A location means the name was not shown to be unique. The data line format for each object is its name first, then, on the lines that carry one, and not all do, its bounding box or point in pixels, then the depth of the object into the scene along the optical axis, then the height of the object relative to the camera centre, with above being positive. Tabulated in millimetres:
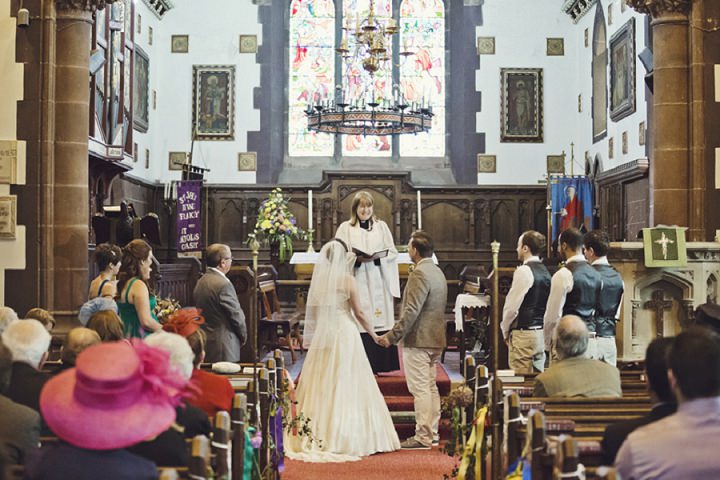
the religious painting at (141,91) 15430 +2470
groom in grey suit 6855 -644
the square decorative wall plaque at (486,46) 17281 +3526
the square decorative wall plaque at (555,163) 16953 +1404
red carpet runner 6191 -1488
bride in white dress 6637 -975
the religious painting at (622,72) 13516 +2490
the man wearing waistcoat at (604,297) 6285 -353
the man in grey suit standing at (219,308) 6398 -437
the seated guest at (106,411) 2707 -476
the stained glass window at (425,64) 17703 +3295
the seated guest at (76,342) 4074 -421
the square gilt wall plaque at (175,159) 16969 +1469
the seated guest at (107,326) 4516 -393
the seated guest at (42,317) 5402 -420
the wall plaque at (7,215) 7824 +222
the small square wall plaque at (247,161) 17062 +1443
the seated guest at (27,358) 4078 -505
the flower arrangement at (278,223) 13703 +279
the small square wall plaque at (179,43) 17156 +3539
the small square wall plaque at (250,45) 17219 +3518
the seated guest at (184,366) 3654 -471
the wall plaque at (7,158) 7828 +684
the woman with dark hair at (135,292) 5918 -303
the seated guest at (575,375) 4570 -631
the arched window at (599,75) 15311 +2725
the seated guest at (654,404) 3242 -546
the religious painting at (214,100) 17094 +2525
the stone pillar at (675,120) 7949 +1012
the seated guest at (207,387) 4340 -654
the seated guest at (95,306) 6188 -406
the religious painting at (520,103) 17188 +2487
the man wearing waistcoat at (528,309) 6719 -461
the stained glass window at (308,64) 17625 +3276
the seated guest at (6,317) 5090 -401
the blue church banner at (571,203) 14844 +623
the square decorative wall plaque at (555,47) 17250 +3496
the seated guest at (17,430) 3504 -683
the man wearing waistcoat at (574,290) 6184 -301
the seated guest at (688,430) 2760 -542
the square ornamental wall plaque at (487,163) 17156 +1416
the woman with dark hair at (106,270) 6582 -190
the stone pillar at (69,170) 7926 +598
